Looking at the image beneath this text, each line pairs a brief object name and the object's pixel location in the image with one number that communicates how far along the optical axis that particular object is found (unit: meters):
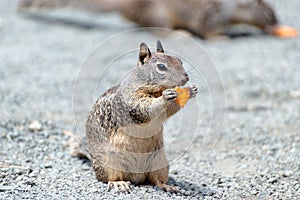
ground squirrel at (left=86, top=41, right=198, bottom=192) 6.89
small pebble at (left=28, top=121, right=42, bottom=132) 10.26
